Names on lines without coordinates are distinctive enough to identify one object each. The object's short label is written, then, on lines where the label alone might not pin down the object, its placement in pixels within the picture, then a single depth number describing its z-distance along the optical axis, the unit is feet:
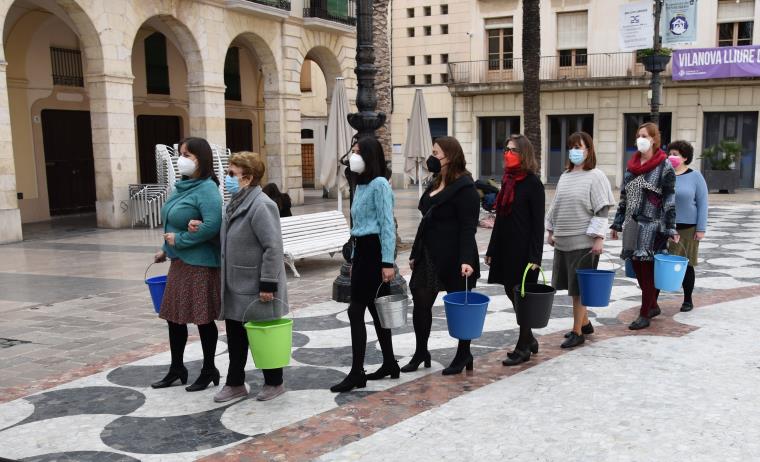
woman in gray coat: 14.69
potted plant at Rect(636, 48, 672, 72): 57.57
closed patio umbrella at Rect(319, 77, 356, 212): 36.11
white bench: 31.32
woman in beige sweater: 18.31
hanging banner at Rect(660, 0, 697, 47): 71.56
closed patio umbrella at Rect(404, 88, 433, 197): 51.88
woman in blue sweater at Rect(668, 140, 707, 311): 22.74
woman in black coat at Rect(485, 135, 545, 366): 17.08
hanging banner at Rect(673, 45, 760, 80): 83.02
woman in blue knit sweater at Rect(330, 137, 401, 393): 15.43
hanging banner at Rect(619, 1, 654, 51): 72.49
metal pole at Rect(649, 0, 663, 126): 58.39
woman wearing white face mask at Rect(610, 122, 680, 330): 19.97
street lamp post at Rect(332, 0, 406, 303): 25.00
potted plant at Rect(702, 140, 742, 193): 78.79
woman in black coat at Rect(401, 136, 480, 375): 16.03
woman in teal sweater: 15.14
